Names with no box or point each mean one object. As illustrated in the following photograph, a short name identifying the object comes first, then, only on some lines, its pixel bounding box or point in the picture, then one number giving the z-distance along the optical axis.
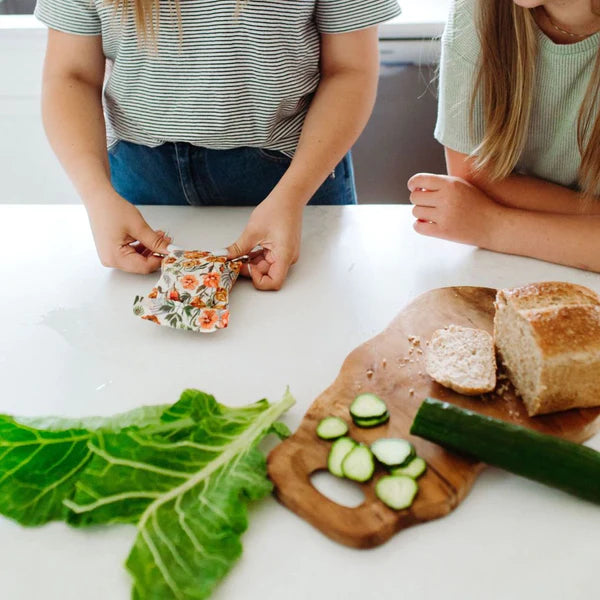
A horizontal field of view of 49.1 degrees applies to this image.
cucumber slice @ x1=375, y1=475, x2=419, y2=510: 0.71
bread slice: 0.86
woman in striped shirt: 1.11
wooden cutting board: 0.71
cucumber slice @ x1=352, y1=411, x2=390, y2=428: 0.81
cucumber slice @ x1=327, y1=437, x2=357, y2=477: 0.76
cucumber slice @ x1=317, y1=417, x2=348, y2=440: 0.79
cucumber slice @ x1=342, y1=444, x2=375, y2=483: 0.75
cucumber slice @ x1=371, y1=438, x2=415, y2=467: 0.76
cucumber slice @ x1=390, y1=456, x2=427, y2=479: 0.75
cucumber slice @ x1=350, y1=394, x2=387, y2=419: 0.81
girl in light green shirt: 1.10
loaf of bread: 0.82
